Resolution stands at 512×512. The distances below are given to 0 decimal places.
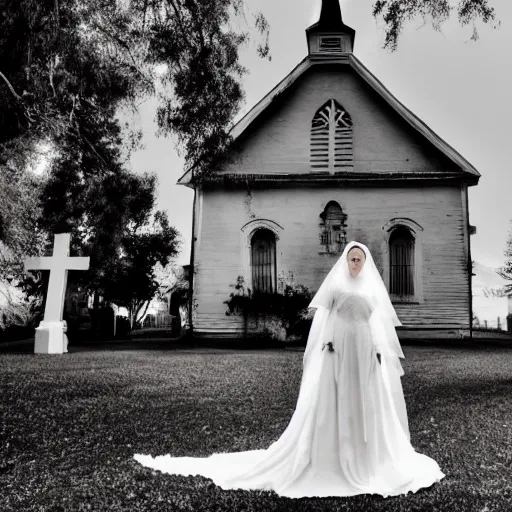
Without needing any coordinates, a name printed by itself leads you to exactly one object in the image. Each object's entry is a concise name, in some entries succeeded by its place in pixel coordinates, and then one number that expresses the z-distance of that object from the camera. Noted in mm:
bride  3742
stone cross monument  12352
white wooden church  15305
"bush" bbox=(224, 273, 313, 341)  14234
